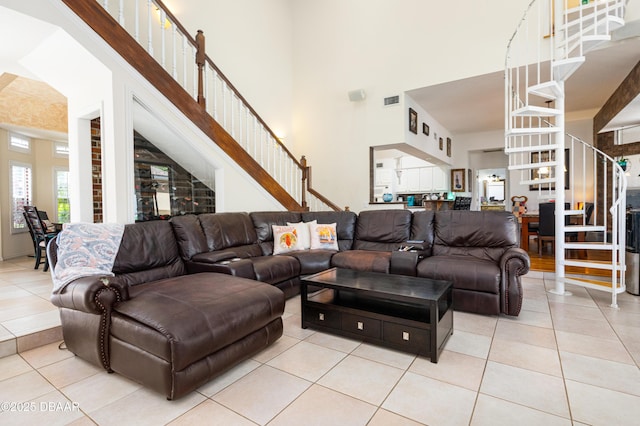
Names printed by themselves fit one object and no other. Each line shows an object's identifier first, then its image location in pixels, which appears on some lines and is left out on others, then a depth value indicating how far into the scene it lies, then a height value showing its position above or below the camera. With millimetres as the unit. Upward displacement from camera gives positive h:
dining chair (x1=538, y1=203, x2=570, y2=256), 5109 -264
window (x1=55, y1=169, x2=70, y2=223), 6713 +416
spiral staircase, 3426 +1651
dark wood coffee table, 2111 -782
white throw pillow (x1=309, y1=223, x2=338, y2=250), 4180 -365
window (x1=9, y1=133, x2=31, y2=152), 5752 +1414
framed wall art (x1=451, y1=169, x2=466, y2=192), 8680 +799
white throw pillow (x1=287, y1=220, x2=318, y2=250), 4140 -321
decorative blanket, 2045 -267
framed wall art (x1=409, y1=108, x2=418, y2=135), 5950 +1727
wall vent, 5742 +2055
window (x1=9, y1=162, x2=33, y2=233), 5762 +482
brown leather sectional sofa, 1693 -544
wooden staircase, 3012 +1553
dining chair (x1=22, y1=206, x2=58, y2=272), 4531 -253
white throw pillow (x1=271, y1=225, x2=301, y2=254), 4000 -374
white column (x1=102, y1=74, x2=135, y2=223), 3016 +587
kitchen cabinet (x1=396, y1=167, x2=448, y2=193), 9003 +884
